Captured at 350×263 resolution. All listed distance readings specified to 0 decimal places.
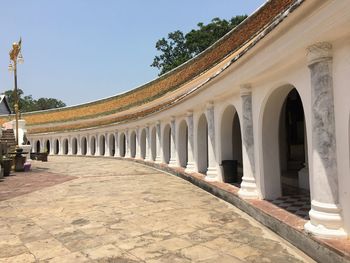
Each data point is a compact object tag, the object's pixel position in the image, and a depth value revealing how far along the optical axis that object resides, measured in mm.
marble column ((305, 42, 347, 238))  4445
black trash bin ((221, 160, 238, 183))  9586
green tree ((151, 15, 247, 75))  42062
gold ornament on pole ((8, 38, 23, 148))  18734
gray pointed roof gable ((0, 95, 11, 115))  59862
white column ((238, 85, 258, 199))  7512
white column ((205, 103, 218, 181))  10359
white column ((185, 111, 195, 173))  12953
